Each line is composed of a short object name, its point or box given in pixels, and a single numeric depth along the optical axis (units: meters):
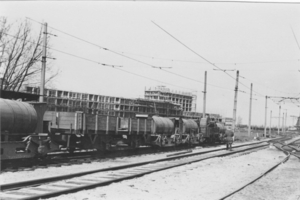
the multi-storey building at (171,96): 117.19
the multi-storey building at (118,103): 76.56
